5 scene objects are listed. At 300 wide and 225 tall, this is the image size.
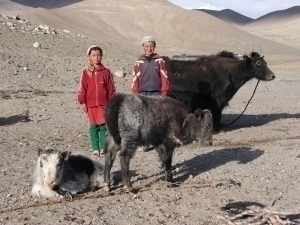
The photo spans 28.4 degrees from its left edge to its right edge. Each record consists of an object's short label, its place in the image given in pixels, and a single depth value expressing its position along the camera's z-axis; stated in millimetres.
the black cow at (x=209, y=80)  11523
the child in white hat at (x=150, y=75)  8812
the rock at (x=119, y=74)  21016
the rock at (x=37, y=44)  24978
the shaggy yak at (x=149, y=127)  7059
